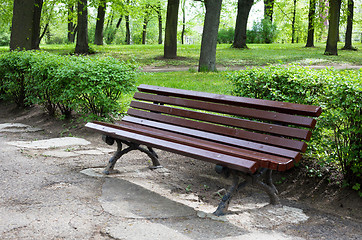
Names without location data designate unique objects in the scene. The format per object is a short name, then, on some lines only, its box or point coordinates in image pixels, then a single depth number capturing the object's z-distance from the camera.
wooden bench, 3.51
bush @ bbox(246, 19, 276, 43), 29.08
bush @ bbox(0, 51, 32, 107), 8.34
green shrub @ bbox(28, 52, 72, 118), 7.09
